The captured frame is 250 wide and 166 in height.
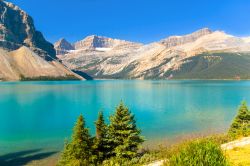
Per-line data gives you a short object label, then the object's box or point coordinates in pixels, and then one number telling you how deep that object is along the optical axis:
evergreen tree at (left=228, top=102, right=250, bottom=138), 42.37
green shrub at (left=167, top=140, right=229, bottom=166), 10.80
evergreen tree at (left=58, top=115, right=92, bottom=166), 31.47
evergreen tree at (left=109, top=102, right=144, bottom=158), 32.44
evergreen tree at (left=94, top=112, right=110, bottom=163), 33.59
